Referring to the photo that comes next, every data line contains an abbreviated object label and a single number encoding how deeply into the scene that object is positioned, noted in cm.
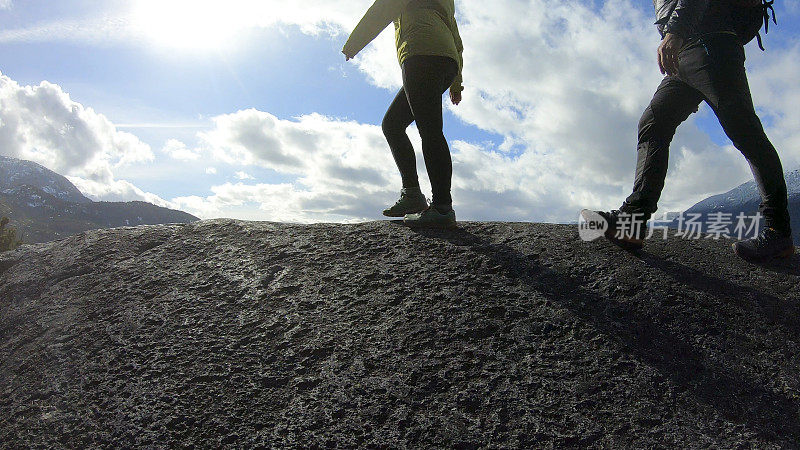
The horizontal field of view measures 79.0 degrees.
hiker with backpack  297
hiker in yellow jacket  350
